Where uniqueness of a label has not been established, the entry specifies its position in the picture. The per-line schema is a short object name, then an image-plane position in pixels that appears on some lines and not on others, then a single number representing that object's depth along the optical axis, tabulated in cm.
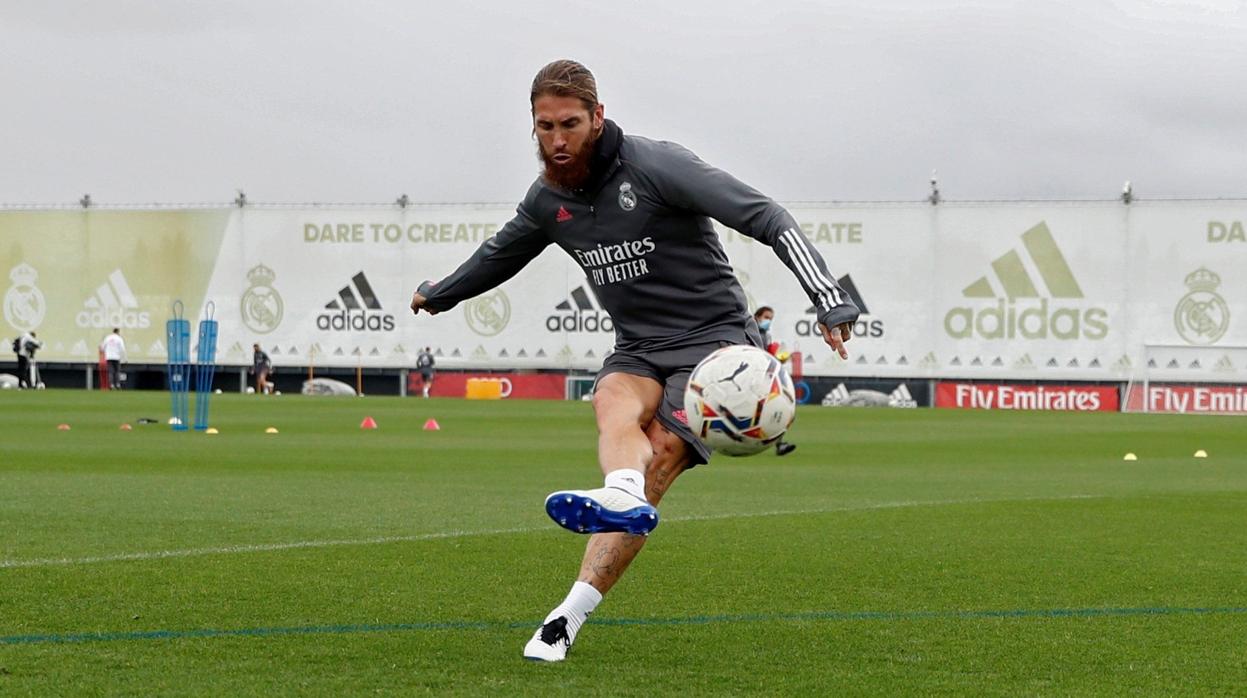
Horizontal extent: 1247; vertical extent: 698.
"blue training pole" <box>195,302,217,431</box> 2573
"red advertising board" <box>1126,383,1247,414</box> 4700
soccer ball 618
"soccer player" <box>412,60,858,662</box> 625
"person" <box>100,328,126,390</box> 4925
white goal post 4722
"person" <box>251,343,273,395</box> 5256
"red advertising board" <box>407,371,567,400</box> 5128
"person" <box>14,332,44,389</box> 5312
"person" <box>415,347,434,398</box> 5141
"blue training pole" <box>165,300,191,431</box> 2531
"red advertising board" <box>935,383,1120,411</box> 4891
